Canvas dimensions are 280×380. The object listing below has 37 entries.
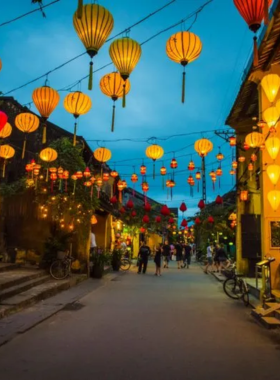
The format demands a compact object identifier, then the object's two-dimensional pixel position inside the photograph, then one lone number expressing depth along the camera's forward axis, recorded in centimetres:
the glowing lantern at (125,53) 689
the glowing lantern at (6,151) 1341
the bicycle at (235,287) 1167
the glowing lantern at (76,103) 921
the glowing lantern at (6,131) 1151
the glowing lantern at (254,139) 1235
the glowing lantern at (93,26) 597
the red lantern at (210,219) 2644
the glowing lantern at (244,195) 1867
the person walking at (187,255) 2916
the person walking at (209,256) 2507
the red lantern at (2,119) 790
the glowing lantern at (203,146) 1398
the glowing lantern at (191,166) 1788
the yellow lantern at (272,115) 1103
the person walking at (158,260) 2100
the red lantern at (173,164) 1816
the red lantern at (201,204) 2364
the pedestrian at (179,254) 2856
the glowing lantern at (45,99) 878
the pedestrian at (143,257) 2183
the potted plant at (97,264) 1816
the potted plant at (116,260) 2312
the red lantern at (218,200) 2164
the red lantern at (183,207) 2488
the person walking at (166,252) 2793
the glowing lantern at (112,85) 824
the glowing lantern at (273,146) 1112
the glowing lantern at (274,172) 1116
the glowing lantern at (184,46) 688
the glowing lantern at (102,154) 1628
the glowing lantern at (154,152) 1406
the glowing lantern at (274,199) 1112
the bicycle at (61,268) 1519
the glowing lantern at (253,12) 534
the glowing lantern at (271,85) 1072
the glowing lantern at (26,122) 1131
